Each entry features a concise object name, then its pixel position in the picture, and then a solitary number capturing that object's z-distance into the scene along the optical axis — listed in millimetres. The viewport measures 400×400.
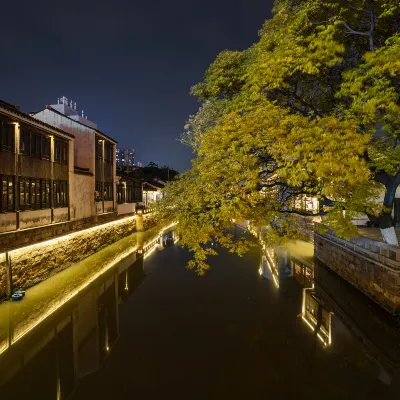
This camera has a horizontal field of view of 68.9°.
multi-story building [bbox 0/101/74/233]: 17281
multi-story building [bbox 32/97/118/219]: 27281
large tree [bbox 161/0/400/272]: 9102
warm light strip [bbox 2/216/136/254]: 15969
